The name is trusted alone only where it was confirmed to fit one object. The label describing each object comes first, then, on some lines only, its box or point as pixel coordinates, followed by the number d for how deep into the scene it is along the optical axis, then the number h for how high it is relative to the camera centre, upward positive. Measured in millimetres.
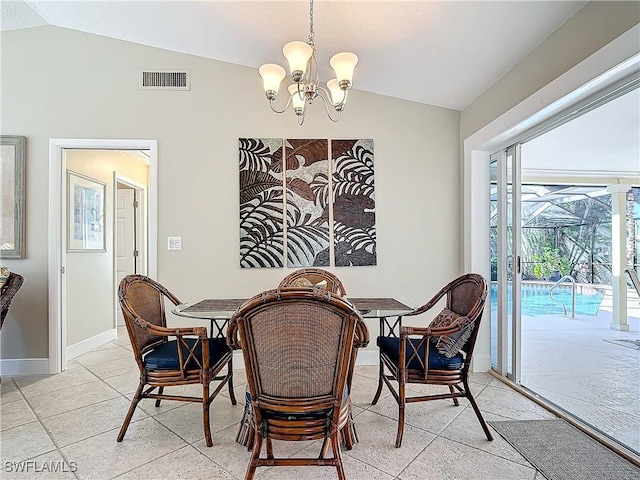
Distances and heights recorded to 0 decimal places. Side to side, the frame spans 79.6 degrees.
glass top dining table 2268 -439
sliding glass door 3146 -181
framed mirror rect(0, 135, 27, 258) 3383 +411
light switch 3531 -15
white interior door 5652 +140
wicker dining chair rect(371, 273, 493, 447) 2168 -673
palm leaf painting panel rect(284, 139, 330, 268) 3609 +330
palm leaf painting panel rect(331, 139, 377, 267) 3641 +342
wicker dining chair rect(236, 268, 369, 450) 1884 -479
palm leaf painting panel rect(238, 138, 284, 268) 3570 +356
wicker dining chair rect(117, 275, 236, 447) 2158 -682
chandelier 2059 +978
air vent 3523 +1485
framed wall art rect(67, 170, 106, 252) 4004 +312
